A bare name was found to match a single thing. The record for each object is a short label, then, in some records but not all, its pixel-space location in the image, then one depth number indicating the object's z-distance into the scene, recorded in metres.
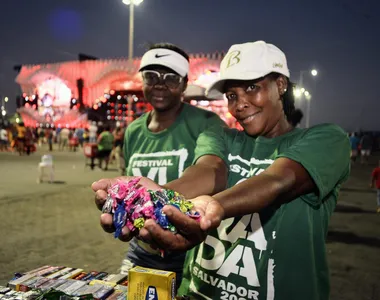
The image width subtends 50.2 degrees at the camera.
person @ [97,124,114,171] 15.55
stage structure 31.19
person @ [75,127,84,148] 29.07
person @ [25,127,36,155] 23.36
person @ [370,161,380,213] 9.71
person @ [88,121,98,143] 19.05
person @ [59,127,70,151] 28.04
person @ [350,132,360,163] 19.20
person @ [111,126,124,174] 16.81
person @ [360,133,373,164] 22.62
